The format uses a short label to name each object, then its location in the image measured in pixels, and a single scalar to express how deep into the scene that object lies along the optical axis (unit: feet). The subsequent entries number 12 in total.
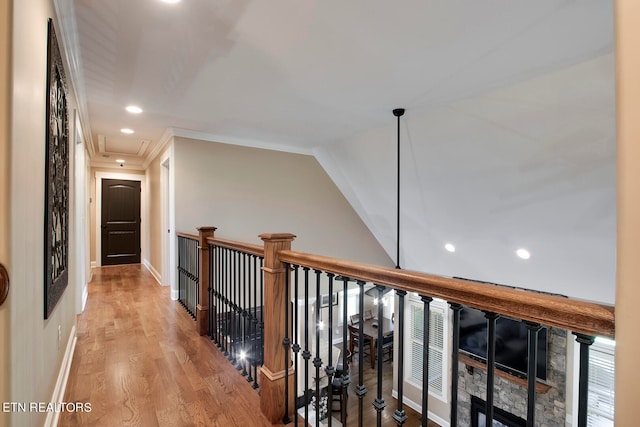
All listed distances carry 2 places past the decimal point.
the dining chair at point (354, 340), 25.85
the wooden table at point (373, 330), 25.25
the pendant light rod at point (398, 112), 11.36
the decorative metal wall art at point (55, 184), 5.01
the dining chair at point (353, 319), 29.30
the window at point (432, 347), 20.13
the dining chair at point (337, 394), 20.42
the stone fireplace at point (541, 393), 15.88
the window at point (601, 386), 13.25
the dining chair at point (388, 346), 26.86
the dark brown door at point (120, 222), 22.24
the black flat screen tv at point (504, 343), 16.89
